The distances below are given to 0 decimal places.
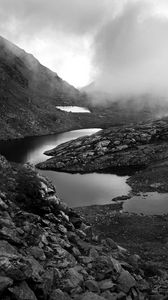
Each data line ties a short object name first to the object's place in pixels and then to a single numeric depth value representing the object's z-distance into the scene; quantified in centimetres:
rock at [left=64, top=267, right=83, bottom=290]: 1386
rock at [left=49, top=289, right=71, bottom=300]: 1280
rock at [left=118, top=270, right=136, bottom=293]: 1519
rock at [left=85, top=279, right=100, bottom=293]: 1437
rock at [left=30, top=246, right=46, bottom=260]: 1474
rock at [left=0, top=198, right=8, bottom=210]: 1722
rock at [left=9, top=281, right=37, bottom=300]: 1166
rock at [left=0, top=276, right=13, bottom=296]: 1138
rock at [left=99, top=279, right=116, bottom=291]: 1477
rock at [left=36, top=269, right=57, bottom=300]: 1263
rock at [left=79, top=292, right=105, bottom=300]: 1333
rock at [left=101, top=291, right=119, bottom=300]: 1422
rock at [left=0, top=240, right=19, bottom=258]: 1286
